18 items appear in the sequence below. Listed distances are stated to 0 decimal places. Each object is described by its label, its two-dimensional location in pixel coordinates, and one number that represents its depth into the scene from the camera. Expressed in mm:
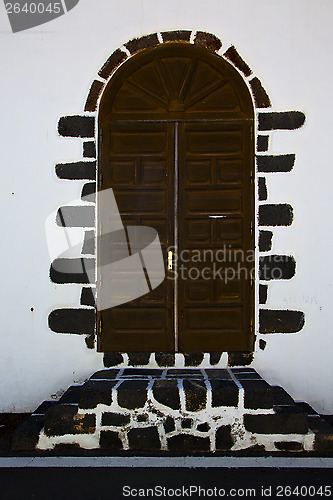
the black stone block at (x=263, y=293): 3365
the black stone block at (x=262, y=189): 3367
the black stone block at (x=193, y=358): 3371
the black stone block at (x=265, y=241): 3365
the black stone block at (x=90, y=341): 3396
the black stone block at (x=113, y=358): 3387
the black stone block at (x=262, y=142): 3367
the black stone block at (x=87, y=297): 3416
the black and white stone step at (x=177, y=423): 2797
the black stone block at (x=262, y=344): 3354
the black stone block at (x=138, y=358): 3381
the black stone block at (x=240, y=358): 3357
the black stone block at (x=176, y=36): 3383
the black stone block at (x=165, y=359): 3371
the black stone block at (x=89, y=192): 3402
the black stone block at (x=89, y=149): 3414
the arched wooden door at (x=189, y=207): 3389
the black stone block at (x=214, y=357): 3373
